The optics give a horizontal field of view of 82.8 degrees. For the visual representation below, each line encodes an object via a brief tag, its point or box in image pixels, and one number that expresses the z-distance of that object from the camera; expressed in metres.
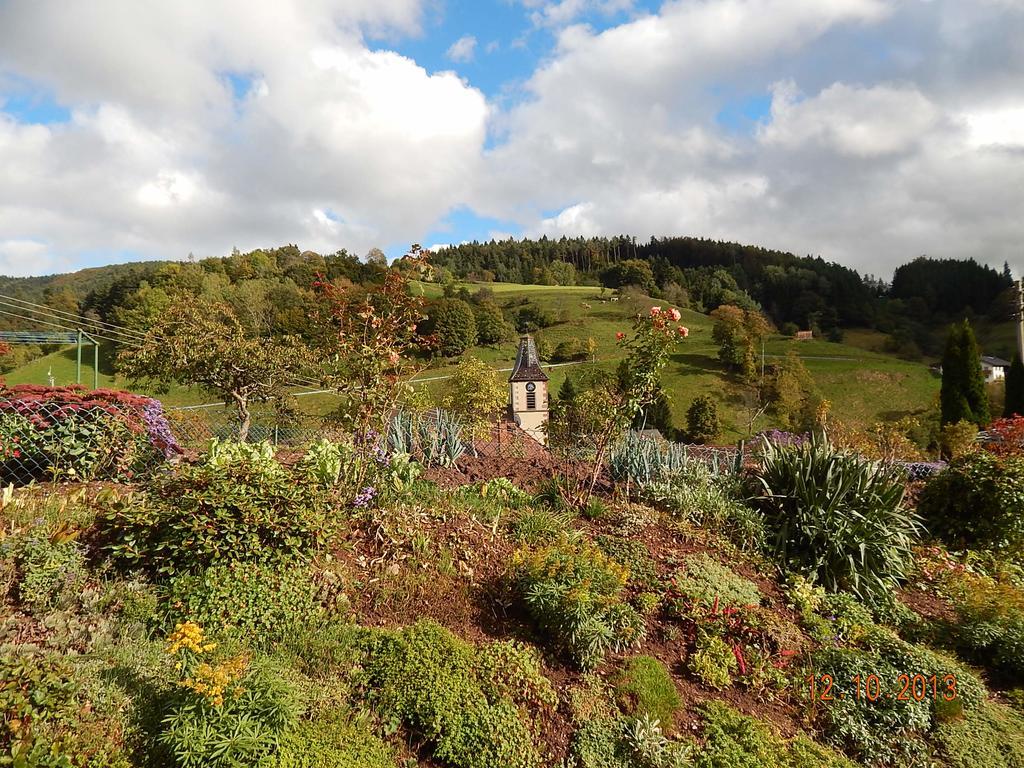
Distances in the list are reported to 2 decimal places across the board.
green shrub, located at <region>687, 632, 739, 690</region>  4.13
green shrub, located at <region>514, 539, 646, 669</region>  4.00
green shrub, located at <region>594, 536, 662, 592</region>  5.05
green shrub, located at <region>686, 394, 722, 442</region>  37.56
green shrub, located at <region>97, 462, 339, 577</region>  4.04
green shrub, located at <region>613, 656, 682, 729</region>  3.71
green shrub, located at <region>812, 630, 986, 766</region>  3.77
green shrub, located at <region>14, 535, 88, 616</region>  3.73
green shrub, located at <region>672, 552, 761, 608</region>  4.91
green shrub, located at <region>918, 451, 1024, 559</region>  7.17
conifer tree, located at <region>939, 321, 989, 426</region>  24.20
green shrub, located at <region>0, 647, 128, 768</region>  2.29
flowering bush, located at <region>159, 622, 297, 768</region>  2.58
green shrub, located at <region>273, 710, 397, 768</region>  2.79
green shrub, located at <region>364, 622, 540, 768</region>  3.17
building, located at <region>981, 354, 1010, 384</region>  54.79
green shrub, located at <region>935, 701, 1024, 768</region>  3.73
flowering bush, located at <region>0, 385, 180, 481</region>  5.60
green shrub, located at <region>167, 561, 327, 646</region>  3.76
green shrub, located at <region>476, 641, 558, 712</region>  3.57
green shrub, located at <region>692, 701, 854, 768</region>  3.38
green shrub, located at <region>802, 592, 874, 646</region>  4.93
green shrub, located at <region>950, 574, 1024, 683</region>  4.86
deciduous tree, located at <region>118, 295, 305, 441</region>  14.62
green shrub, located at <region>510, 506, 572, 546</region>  5.51
